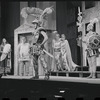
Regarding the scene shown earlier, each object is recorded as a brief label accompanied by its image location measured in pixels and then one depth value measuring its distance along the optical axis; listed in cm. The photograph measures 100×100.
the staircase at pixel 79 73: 848
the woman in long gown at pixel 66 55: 952
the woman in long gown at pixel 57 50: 977
